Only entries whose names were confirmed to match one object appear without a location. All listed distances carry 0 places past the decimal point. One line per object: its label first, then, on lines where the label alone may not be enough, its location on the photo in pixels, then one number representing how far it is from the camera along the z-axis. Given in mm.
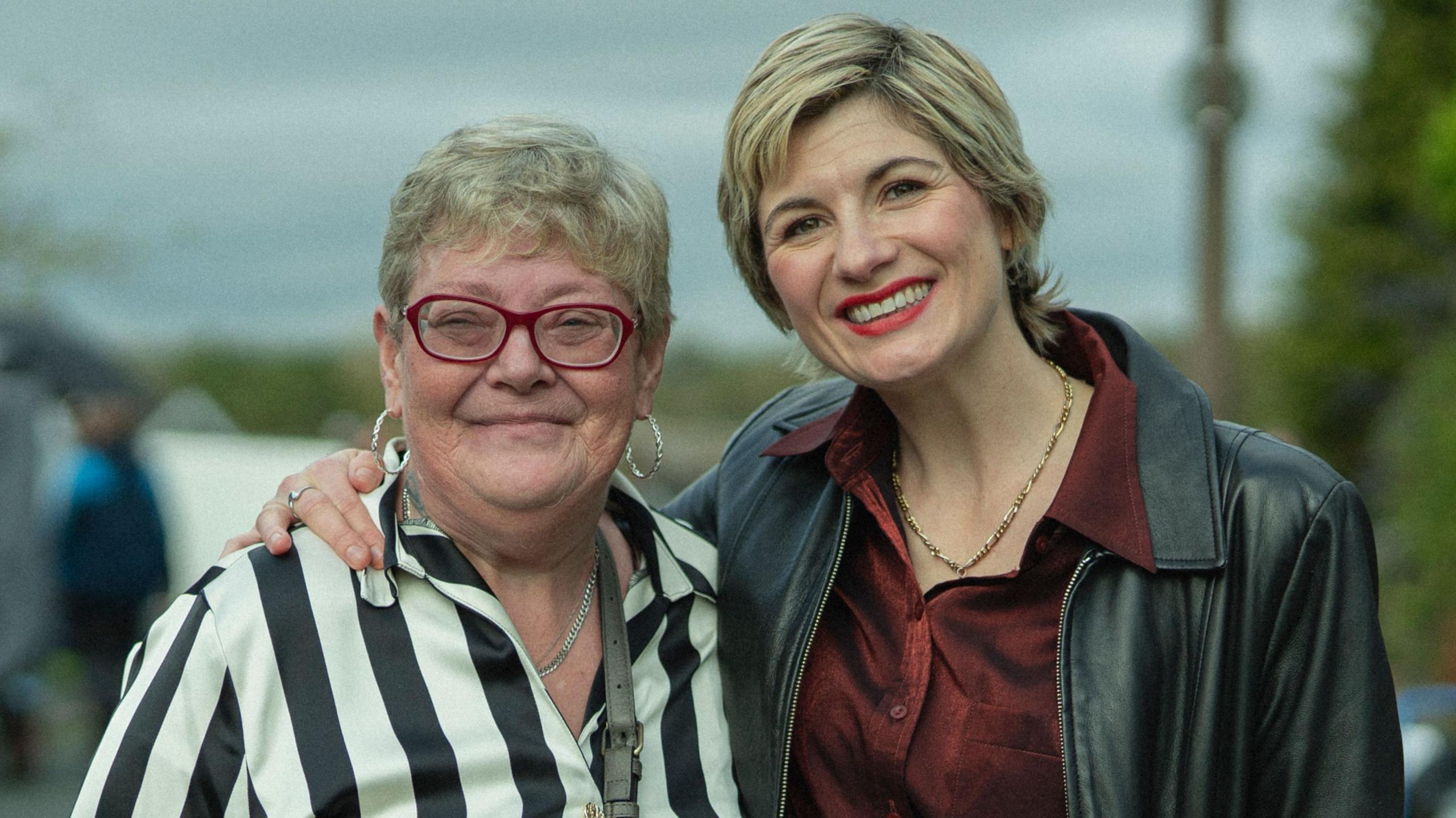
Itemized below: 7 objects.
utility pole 8328
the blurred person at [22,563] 7930
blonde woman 2359
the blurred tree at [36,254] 14555
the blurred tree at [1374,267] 13469
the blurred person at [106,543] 8953
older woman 2371
